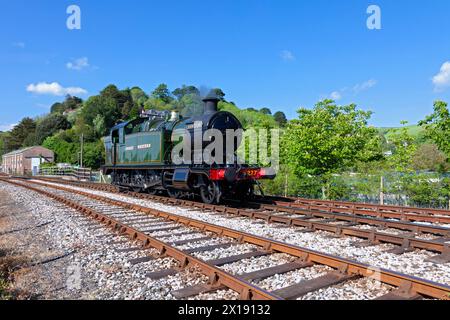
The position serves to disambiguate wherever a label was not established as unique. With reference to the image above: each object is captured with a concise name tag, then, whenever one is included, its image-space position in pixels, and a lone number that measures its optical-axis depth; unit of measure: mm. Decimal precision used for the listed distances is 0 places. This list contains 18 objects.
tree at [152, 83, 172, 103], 115375
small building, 67394
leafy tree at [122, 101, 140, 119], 81625
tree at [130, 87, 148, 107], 109756
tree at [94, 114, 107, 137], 77744
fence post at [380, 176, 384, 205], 13039
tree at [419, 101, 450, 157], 10938
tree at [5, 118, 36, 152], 99000
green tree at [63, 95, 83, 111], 129125
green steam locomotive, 11656
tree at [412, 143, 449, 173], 12164
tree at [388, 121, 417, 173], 12641
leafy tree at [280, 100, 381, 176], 15109
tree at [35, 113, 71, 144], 90125
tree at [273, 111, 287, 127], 126988
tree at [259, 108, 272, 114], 135200
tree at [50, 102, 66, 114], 128875
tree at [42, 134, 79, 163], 69725
